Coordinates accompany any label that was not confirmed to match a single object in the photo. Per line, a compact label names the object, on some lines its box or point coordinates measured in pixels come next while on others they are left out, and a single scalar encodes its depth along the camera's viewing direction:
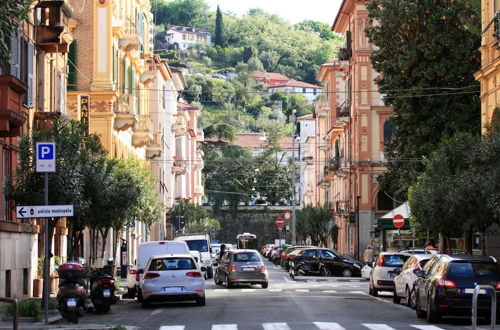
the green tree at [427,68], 44.47
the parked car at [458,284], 22.11
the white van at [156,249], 35.03
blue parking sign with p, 21.03
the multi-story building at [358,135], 68.25
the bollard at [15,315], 14.85
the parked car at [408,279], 27.84
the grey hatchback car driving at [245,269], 40.12
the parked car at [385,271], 34.50
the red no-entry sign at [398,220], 43.22
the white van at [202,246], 54.34
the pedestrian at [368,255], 51.28
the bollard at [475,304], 18.08
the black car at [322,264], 51.28
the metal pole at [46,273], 20.67
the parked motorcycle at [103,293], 26.19
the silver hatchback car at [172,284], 28.22
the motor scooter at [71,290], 22.59
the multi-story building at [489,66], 34.12
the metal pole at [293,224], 84.10
